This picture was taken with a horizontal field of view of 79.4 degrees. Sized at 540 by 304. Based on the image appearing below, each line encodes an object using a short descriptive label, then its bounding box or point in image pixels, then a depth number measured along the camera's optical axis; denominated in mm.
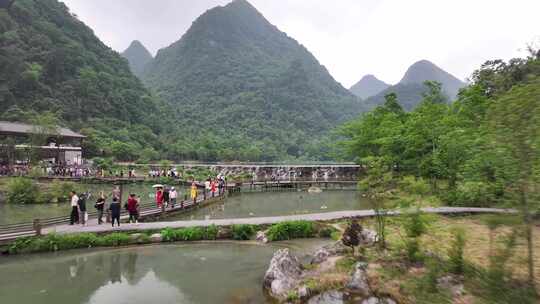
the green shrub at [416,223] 8055
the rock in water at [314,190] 31216
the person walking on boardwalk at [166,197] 17234
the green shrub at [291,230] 12289
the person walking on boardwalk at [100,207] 12609
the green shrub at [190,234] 11852
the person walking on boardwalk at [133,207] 12930
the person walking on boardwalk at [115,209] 12086
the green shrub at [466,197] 14055
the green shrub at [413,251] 7664
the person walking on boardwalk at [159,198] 16717
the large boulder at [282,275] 7465
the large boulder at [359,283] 6753
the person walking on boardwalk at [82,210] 12266
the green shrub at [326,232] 12828
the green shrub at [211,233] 12117
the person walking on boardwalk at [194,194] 19756
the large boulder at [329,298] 6652
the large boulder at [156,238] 11609
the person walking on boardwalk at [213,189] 23594
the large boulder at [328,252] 8942
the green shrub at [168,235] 11711
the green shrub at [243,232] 12219
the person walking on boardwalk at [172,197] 17672
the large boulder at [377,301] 6352
